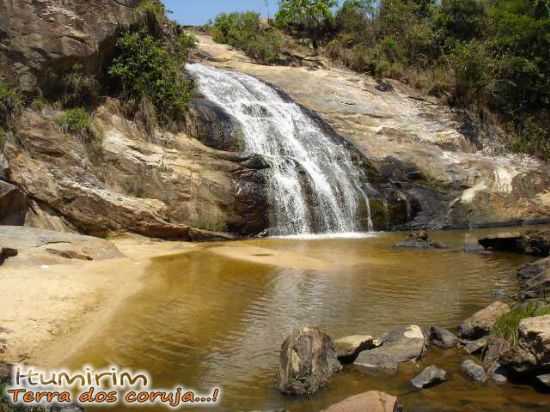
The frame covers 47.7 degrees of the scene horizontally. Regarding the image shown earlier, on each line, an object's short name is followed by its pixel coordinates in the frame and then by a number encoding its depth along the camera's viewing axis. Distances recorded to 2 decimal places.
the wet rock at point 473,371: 6.84
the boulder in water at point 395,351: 7.26
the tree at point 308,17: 39.16
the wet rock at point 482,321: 8.14
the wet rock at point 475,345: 7.67
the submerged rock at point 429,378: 6.69
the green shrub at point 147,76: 20.94
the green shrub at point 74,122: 18.08
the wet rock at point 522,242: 14.96
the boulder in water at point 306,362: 6.57
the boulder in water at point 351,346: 7.35
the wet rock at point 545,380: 6.39
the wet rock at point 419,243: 16.90
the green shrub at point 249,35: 34.38
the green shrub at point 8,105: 16.81
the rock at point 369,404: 5.52
